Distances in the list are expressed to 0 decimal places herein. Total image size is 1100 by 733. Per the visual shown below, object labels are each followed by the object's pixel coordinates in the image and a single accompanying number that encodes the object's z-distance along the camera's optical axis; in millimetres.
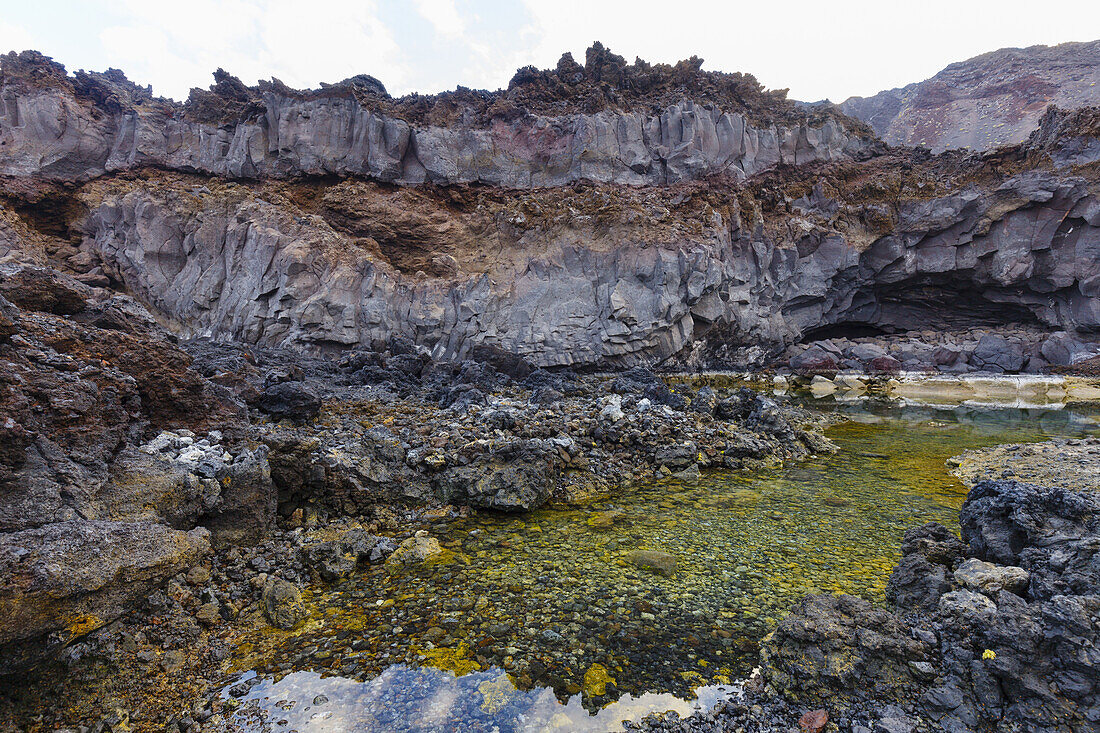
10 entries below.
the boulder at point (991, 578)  3912
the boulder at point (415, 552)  5950
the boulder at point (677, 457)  9953
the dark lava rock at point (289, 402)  9656
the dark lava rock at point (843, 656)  3520
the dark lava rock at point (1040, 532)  3658
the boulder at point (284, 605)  4613
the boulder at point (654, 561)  5777
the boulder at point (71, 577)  2877
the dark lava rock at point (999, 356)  27156
